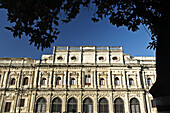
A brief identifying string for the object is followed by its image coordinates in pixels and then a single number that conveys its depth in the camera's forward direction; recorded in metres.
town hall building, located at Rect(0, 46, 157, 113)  24.66
